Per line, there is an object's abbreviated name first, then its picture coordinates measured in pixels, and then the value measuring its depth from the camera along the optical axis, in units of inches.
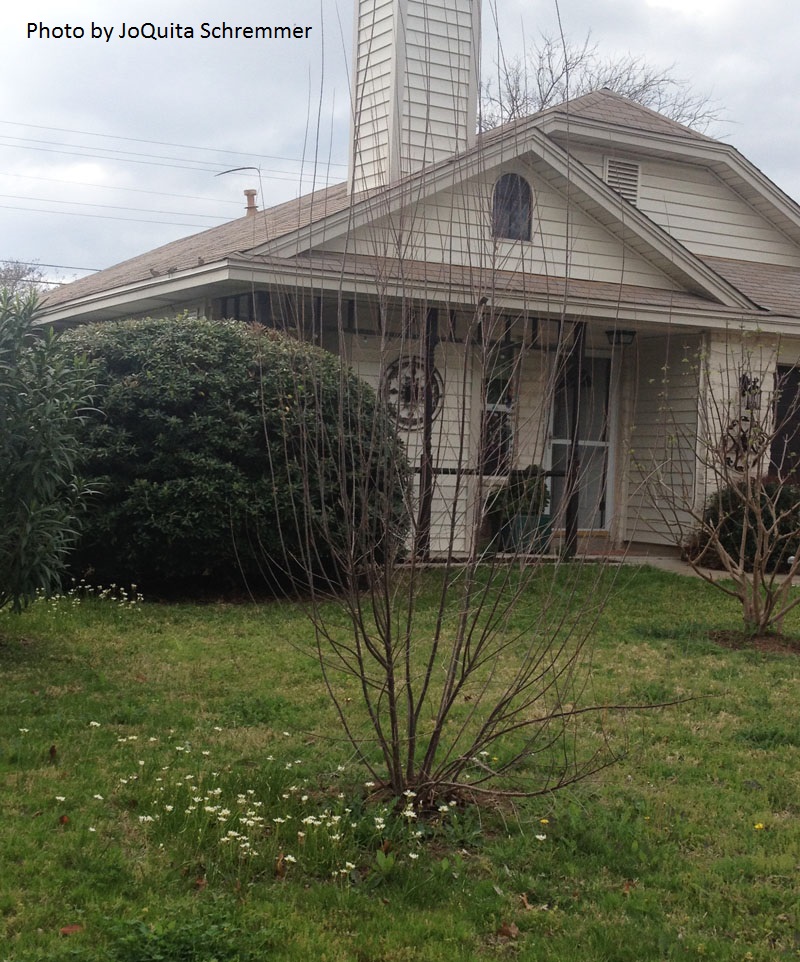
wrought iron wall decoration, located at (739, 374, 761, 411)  366.8
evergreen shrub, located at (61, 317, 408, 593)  396.8
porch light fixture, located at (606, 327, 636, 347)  574.9
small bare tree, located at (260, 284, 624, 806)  175.5
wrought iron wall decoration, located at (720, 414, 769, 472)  373.4
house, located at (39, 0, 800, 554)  495.2
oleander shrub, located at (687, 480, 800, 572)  539.8
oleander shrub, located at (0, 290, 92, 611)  294.7
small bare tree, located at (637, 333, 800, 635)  370.0
